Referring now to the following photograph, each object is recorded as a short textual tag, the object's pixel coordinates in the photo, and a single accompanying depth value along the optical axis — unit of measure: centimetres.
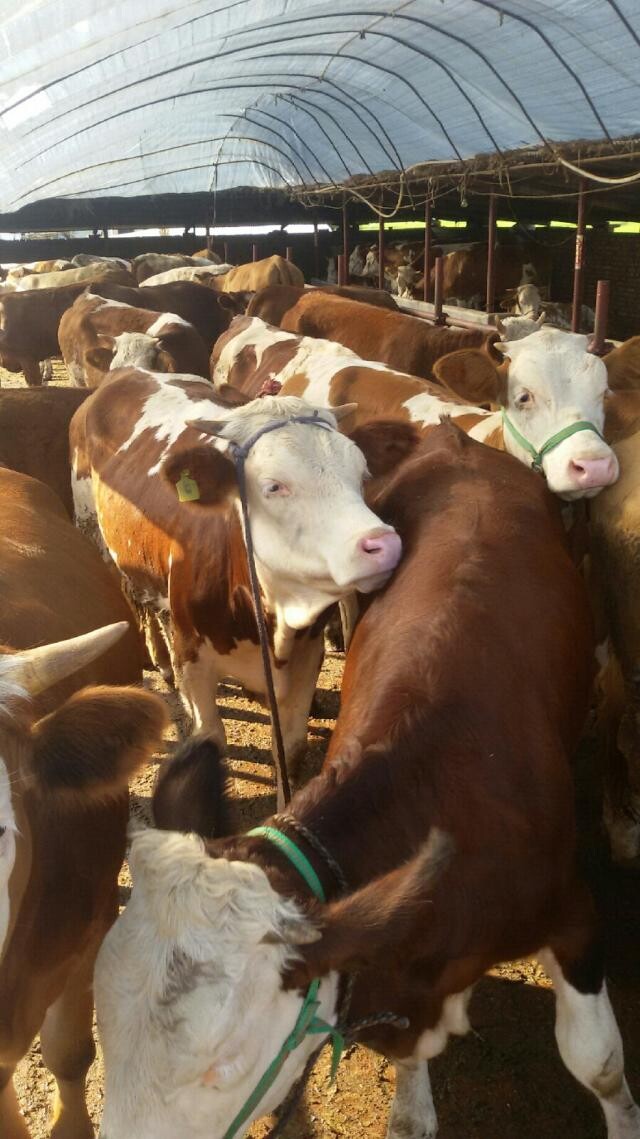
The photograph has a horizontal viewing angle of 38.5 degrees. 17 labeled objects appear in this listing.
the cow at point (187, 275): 1463
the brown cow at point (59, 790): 175
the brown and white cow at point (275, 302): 843
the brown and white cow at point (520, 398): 304
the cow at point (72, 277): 1513
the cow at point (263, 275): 1252
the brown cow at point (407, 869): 138
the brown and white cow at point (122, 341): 659
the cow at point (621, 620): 276
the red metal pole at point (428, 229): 1023
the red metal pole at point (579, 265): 670
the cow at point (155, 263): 1702
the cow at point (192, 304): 1086
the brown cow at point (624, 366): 357
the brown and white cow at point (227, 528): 277
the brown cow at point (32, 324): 1248
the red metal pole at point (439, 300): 834
